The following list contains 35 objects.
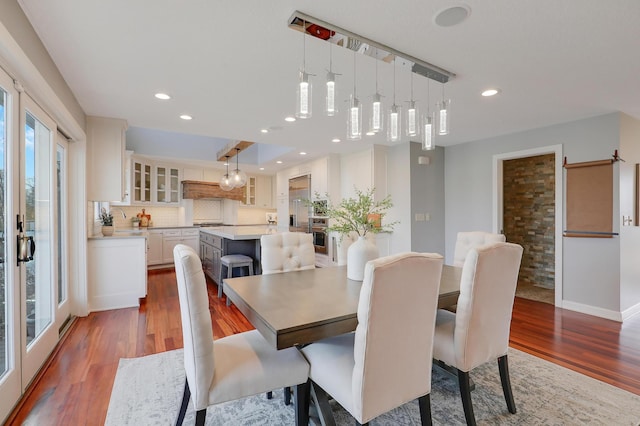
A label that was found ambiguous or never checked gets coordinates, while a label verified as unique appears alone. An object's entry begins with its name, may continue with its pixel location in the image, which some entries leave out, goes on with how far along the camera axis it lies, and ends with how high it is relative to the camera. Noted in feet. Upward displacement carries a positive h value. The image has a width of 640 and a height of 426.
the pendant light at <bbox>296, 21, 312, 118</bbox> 5.53 +2.13
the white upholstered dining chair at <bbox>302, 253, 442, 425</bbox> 3.91 -1.83
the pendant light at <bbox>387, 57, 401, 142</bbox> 6.71 +1.98
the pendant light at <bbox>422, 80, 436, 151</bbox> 7.18 +1.90
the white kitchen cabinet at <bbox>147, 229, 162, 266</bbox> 20.26 -2.42
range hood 22.08 +1.56
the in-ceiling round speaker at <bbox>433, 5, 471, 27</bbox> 5.41 +3.63
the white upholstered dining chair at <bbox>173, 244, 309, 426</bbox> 4.24 -2.38
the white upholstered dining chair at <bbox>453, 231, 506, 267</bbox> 8.41 -0.85
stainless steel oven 18.57 -1.46
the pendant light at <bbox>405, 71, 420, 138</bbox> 6.86 +2.12
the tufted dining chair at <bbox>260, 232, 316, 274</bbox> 8.04 -1.12
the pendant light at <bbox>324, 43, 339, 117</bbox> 5.70 +2.27
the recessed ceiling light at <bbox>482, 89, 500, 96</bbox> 9.07 +3.63
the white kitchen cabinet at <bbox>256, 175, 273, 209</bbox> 26.68 +1.76
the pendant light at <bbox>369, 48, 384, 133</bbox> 6.21 +2.03
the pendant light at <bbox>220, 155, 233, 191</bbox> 17.12 +1.63
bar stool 12.76 -2.16
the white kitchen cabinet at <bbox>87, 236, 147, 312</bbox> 11.73 -2.42
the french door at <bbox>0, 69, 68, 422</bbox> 5.82 -0.67
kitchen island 13.06 -1.66
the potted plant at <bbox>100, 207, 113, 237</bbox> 13.16 -0.55
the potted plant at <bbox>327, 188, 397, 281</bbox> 6.84 -0.42
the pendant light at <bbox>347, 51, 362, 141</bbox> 6.27 +1.95
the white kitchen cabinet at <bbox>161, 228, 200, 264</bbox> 20.88 -1.98
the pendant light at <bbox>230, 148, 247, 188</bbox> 17.04 +1.89
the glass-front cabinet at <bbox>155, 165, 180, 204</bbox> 21.47 +1.98
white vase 6.82 -1.01
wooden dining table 4.24 -1.56
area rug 5.72 -3.94
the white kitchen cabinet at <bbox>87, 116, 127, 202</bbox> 11.75 +2.11
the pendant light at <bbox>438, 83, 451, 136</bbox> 6.86 +2.17
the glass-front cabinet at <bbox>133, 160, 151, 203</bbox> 19.79 +2.01
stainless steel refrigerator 20.39 +0.45
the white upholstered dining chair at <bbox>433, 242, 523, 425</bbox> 5.11 -1.90
